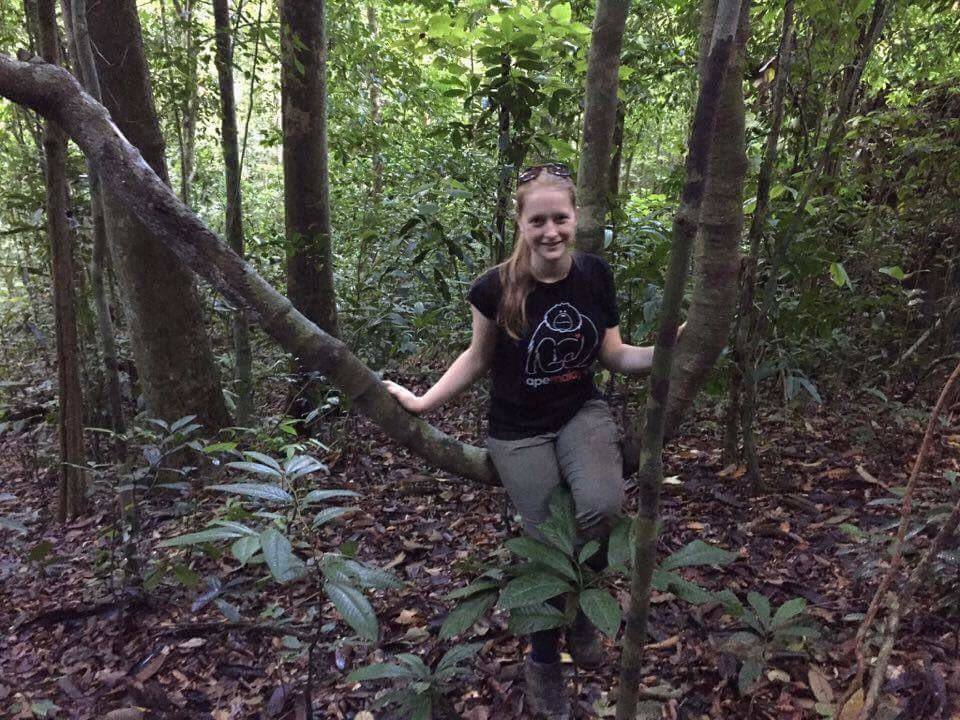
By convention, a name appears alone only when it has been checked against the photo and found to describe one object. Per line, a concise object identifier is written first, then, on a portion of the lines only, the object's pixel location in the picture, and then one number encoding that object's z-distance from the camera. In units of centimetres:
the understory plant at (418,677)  198
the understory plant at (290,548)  176
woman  223
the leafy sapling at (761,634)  214
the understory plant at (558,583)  183
